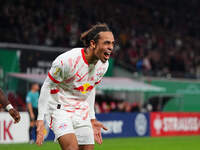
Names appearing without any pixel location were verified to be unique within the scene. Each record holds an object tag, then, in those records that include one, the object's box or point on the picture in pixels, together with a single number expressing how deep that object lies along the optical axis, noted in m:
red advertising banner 21.34
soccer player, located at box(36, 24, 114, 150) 5.88
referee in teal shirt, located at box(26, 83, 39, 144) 15.11
